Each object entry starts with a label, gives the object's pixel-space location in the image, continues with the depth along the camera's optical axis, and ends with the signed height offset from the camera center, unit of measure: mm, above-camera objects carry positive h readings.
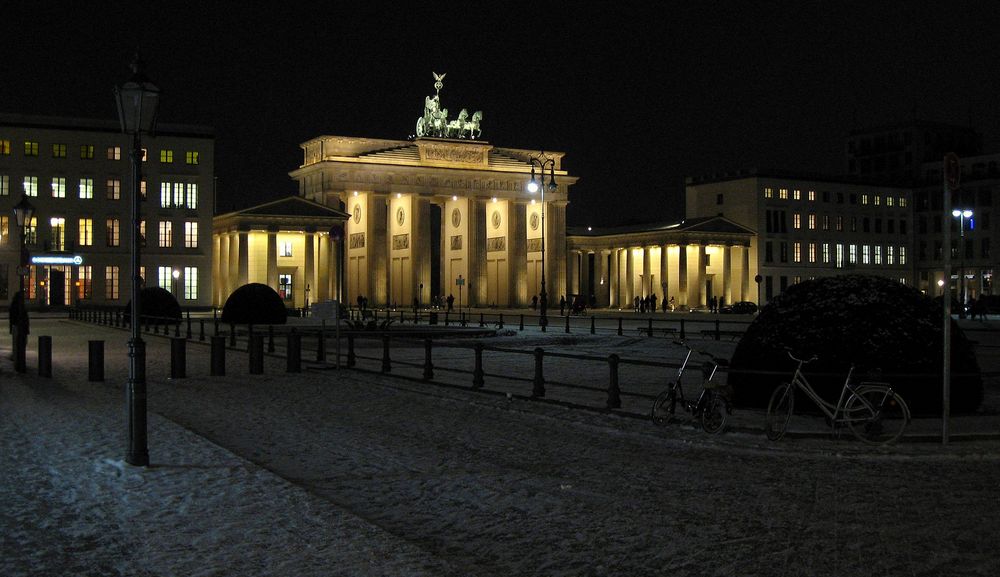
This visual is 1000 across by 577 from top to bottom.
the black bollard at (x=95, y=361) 22747 -1375
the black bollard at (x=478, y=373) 20078 -1486
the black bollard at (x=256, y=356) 24570 -1398
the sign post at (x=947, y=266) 13320 +306
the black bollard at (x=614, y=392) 16781 -1542
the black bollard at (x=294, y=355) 25125 -1400
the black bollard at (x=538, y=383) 18609 -1548
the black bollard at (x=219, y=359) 24406 -1442
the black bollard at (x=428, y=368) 21847 -1504
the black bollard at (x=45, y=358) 24062 -1380
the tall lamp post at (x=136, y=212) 11836 +939
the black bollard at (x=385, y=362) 23859 -1513
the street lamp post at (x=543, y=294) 51338 -58
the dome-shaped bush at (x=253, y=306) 53281 -582
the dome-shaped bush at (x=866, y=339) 15938 -718
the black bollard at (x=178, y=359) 23547 -1390
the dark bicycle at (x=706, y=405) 14461 -1542
